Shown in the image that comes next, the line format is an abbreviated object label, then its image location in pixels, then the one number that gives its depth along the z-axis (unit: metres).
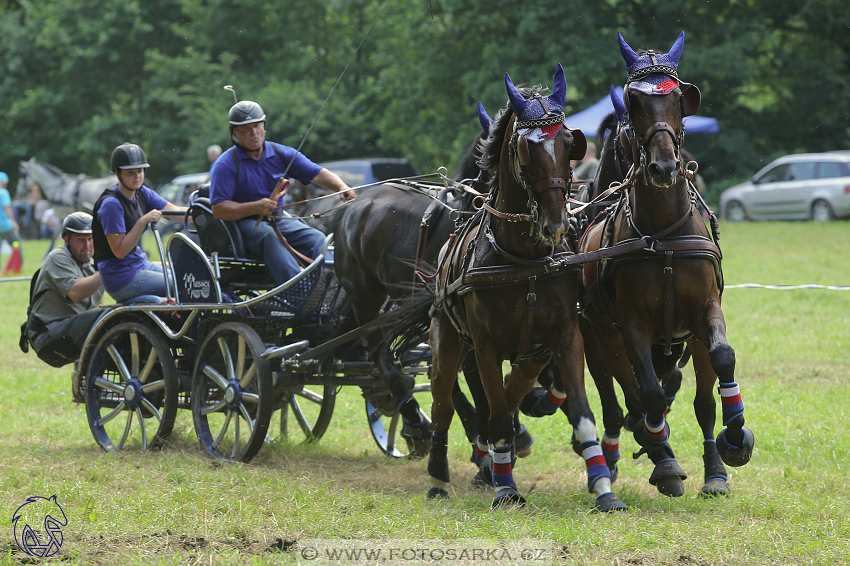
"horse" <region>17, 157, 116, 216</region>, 50.25
